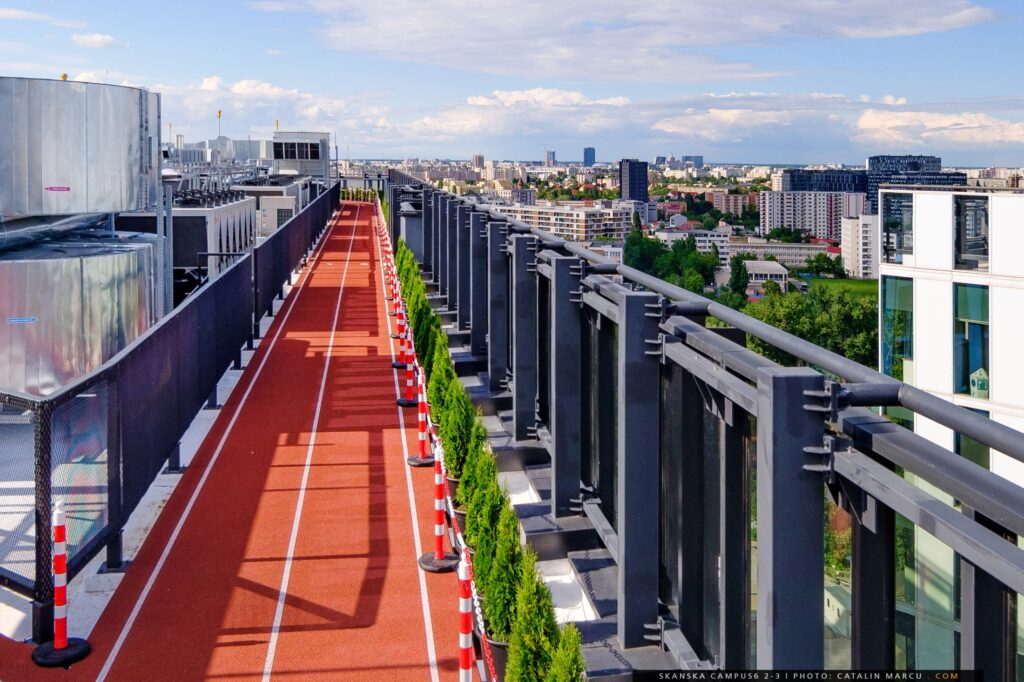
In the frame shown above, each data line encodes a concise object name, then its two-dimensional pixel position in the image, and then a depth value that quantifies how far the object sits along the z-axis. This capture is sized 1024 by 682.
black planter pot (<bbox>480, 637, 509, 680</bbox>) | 7.64
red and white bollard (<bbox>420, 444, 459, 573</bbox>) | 10.70
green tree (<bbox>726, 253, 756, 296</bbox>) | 111.25
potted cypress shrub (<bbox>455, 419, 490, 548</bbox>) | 9.95
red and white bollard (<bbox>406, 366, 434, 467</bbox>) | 14.47
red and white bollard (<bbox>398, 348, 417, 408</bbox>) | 18.22
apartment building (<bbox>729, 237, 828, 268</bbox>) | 160.25
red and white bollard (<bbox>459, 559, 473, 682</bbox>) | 7.70
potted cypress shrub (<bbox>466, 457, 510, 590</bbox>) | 8.54
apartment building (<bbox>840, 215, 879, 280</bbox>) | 123.09
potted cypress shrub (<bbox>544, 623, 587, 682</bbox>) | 5.99
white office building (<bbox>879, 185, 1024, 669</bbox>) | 23.41
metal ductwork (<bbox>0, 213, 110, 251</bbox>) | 17.20
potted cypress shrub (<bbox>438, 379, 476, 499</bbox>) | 11.61
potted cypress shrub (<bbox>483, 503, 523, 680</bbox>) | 7.70
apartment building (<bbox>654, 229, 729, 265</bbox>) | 131.90
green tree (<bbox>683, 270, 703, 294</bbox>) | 88.38
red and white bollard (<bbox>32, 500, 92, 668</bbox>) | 8.71
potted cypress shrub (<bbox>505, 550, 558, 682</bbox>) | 6.53
